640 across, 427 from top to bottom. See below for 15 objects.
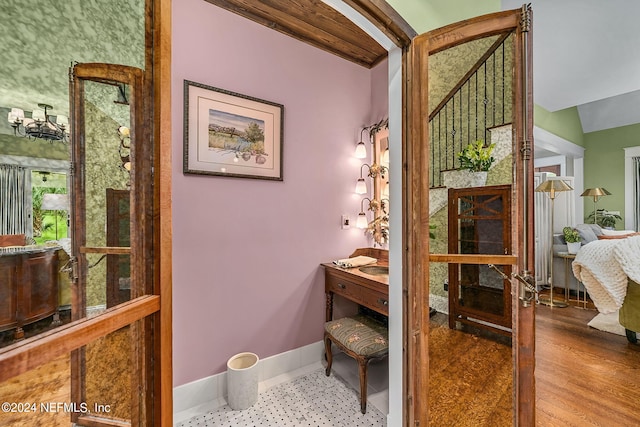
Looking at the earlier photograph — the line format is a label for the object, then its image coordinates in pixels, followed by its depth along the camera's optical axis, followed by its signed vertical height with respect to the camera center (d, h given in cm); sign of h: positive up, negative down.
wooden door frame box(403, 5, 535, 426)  113 +2
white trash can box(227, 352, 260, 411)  174 -115
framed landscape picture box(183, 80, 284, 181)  178 +58
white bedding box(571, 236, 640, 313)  230 -51
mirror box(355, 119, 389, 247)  250 +27
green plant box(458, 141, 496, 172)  125 +27
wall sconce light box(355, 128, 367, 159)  248 +58
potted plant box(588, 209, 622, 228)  477 -11
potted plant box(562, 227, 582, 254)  388 -41
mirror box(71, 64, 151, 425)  61 -1
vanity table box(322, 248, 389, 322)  183 -53
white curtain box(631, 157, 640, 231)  463 +28
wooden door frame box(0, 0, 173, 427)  69 -1
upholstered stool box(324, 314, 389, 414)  171 -88
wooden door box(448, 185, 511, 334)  122 -18
